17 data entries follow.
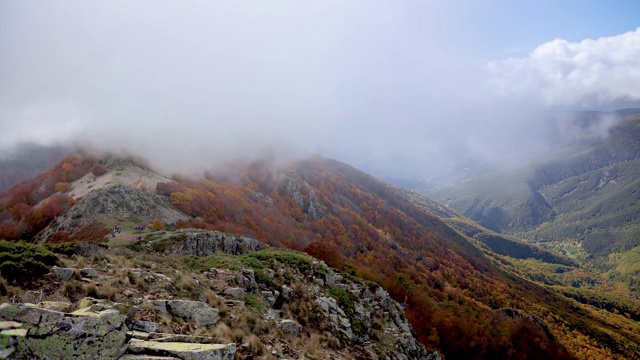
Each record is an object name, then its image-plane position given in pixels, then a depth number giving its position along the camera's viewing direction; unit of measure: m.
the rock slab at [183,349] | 9.74
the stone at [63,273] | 15.03
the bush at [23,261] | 13.97
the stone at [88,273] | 16.23
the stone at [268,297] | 24.27
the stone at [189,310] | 15.18
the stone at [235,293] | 21.92
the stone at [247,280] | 24.97
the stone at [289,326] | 19.81
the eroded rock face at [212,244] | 44.81
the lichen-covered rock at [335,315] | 24.92
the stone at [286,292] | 26.38
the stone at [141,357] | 9.17
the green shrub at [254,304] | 21.10
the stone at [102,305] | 11.71
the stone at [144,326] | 11.97
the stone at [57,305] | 10.72
